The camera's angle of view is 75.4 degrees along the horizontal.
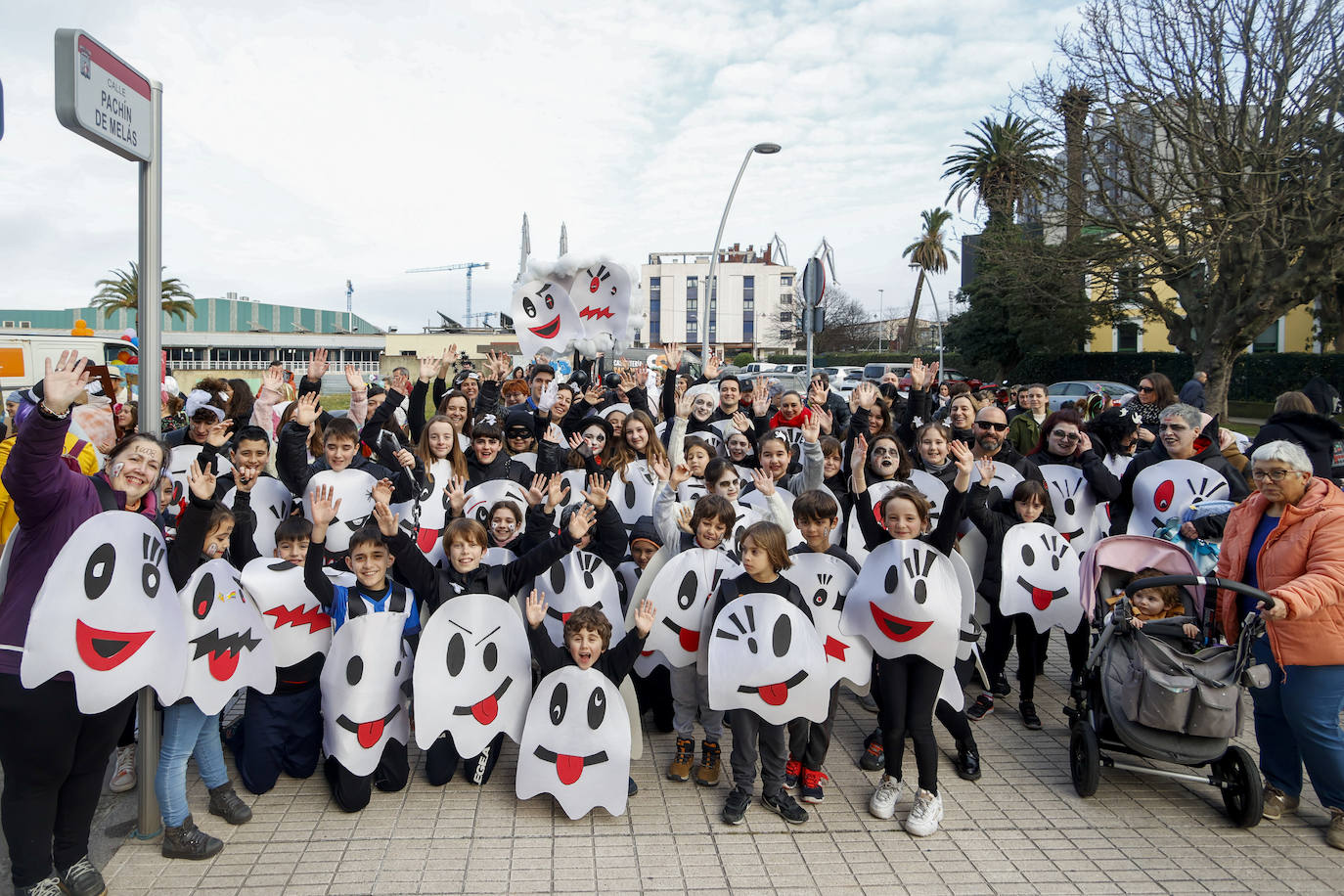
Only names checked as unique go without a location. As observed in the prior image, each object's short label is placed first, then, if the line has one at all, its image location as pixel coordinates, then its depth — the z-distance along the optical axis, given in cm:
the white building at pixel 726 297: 12094
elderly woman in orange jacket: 383
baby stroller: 390
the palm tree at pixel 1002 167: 2234
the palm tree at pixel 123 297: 3941
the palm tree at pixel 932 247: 6003
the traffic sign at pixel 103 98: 313
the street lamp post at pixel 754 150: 1969
